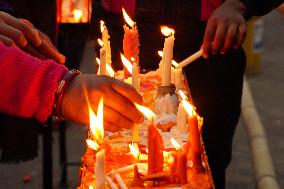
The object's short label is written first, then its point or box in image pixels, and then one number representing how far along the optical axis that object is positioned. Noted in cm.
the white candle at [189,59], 313
